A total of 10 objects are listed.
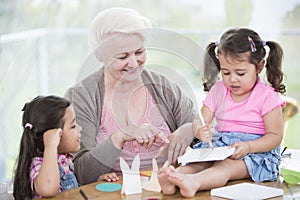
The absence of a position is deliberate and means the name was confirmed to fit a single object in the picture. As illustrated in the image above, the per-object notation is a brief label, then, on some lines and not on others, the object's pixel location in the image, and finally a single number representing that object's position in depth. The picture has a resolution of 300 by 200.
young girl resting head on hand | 2.40
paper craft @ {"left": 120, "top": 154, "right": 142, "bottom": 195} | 2.42
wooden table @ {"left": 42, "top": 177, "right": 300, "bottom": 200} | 2.37
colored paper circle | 2.47
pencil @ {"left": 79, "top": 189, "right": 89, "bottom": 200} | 2.37
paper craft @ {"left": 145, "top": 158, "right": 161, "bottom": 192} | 2.43
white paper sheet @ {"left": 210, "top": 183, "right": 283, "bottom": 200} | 2.33
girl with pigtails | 2.51
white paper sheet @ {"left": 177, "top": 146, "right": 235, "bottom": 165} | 2.45
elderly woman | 2.56
